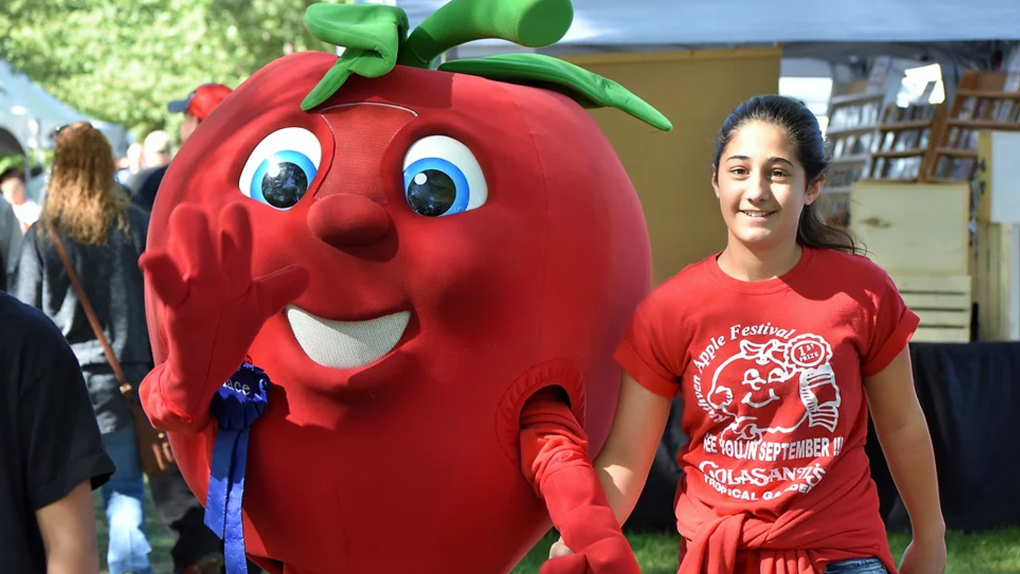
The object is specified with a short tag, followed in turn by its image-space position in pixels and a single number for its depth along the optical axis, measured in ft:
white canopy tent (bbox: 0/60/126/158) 60.23
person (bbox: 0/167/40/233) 31.71
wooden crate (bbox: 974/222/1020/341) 20.03
